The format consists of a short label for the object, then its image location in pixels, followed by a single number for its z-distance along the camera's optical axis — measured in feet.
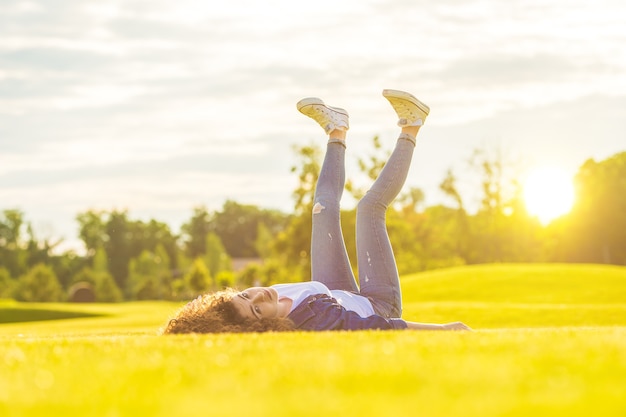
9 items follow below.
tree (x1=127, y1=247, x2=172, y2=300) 239.50
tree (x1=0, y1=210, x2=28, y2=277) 254.51
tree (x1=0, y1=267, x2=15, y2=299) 208.95
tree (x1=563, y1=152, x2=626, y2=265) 188.03
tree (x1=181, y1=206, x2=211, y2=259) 350.64
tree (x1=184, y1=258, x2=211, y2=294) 207.72
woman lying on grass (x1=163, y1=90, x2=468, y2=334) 20.03
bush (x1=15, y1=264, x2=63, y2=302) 200.13
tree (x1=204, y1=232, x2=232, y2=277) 262.67
